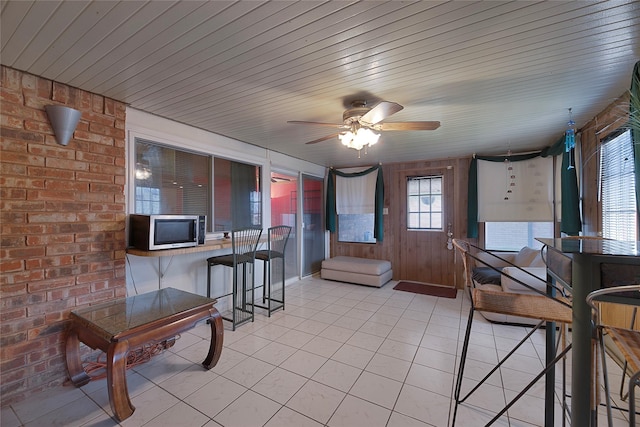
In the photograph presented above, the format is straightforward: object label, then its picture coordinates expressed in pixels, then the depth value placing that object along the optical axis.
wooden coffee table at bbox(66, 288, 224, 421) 1.64
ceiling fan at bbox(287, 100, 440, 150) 2.23
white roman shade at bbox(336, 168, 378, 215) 5.31
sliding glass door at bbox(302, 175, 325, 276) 5.18
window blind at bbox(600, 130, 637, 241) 2.19
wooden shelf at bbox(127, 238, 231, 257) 2.30
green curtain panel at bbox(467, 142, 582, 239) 3.15
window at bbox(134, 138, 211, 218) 2.67
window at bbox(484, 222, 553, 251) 4.12
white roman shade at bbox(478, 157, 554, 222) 3.96
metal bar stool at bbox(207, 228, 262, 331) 2.99
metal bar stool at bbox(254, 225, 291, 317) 3.35
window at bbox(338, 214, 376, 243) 5.50
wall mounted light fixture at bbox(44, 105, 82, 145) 1.98
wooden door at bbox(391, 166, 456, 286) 4.70
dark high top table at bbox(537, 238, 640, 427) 0.84
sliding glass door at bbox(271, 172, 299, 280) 4.77
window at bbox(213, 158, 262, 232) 3.45
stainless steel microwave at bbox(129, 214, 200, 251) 2.30
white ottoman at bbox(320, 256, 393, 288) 4.58
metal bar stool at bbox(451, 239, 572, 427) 1.33
